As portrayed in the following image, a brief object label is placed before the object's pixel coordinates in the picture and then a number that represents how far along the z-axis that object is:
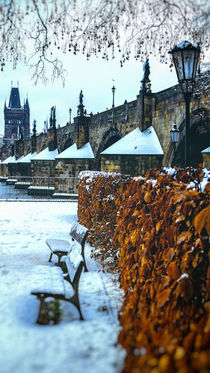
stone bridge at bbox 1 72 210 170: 12.47
